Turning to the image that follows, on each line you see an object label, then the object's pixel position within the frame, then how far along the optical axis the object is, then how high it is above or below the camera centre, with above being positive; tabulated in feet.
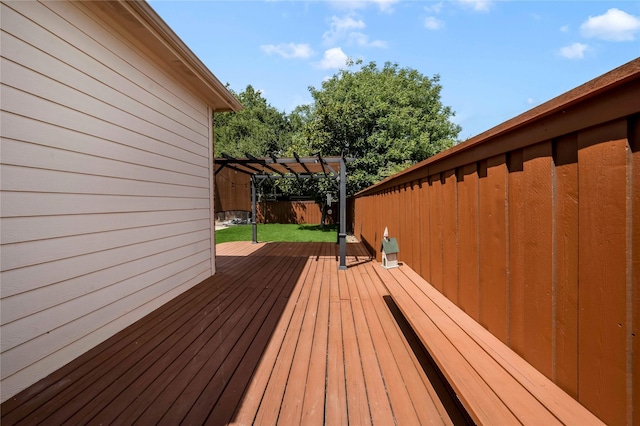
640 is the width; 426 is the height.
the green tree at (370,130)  41.68 +12.11
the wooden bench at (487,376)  3.24 -2.46
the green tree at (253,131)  62.75 +20.96
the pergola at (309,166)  16.63 +3.09
